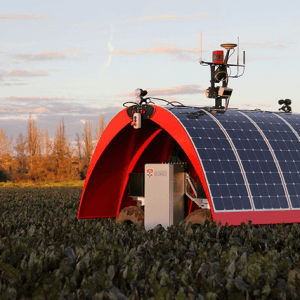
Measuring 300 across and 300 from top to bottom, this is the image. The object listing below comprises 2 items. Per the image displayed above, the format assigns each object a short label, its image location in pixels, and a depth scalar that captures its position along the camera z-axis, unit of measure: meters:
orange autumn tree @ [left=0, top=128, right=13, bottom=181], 72.27
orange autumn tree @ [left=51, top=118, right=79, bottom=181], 83.12
